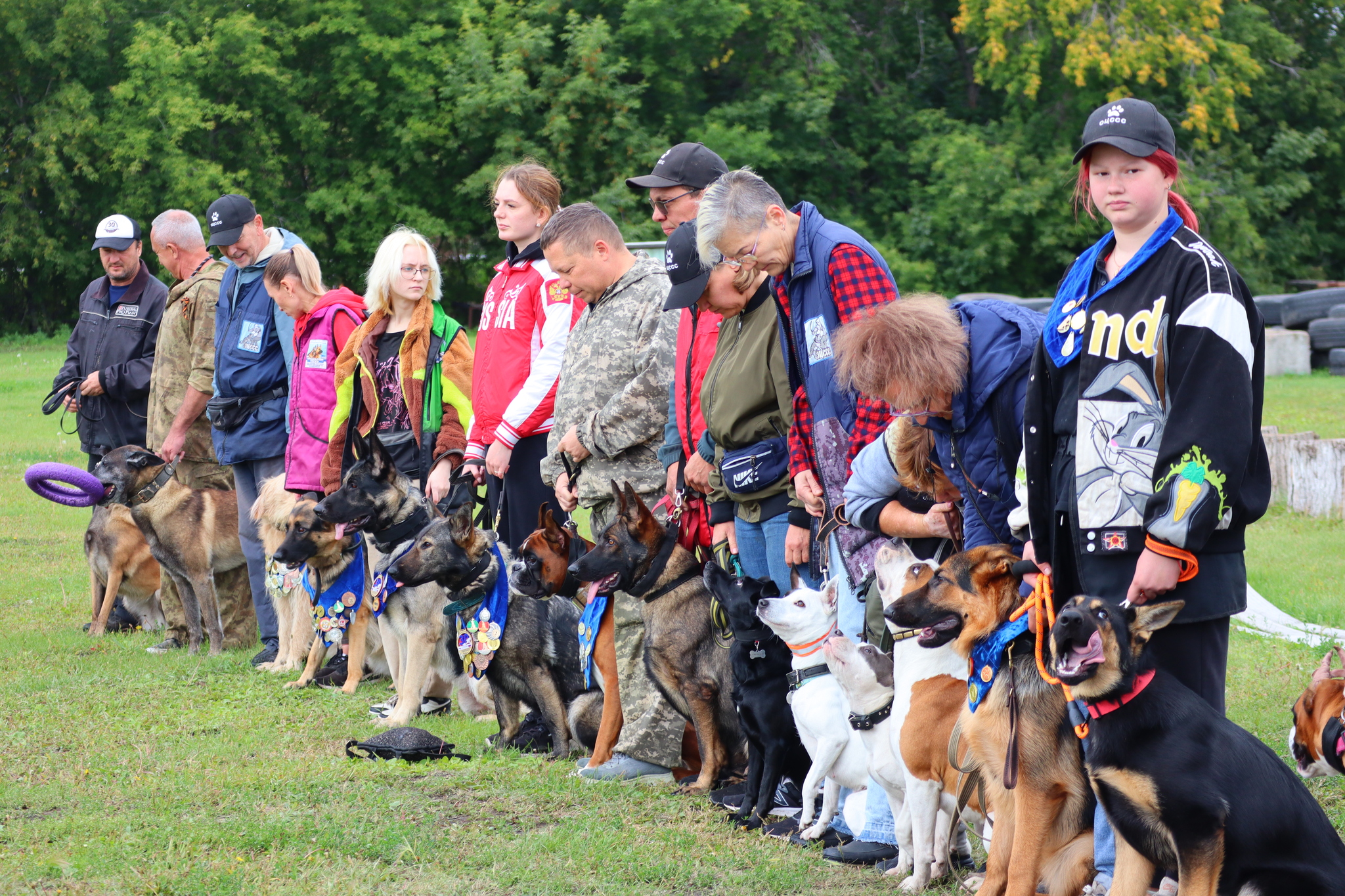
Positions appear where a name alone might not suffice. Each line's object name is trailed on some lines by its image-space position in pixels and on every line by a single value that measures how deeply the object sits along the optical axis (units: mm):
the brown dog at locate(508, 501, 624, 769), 10367
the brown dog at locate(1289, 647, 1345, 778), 8227
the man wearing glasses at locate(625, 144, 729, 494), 9414
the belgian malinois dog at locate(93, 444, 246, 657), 15109
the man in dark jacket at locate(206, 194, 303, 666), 14125
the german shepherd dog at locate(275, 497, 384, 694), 12914
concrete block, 36656
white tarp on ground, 12445
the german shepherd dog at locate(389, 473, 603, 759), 11086
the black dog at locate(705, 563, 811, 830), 8617
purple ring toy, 15375
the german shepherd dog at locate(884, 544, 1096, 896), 6160
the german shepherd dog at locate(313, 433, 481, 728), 12047
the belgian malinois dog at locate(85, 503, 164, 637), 16047
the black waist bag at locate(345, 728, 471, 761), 10375
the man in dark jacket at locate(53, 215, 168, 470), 16344
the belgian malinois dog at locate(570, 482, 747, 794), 9328
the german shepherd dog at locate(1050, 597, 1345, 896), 5375
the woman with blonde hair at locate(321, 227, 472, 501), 12523
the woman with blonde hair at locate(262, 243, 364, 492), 13227
